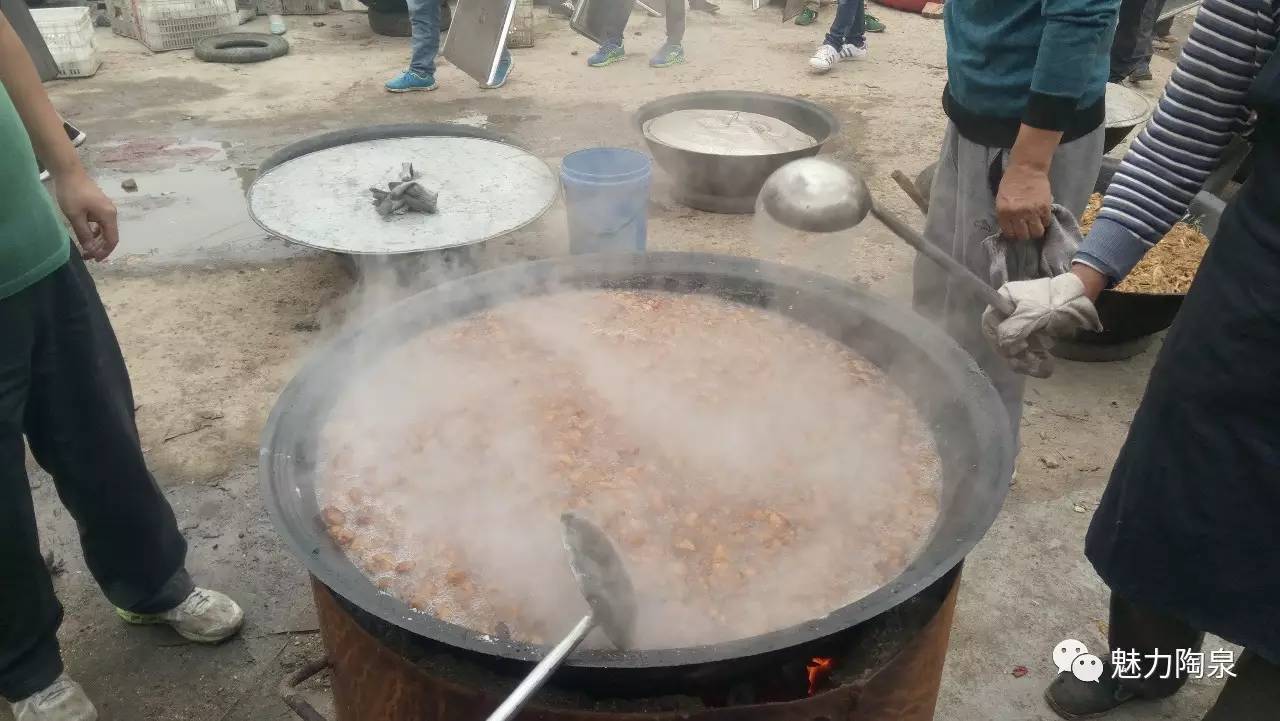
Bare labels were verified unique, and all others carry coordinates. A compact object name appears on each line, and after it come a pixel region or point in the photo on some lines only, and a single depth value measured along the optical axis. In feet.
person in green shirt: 6.84
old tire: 29.09
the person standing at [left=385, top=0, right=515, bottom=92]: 25.93
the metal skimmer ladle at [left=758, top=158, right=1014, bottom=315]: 7.82
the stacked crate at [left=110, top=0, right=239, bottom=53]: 30.04
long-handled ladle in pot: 4.58
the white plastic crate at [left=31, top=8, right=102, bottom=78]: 26.53
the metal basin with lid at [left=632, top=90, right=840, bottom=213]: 18.60
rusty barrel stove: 4.95
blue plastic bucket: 14.98
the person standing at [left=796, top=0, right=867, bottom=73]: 29.40
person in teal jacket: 8.58
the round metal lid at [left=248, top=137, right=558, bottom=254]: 14.08
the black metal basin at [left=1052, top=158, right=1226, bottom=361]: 13.34
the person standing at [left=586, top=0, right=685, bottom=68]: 29.84
